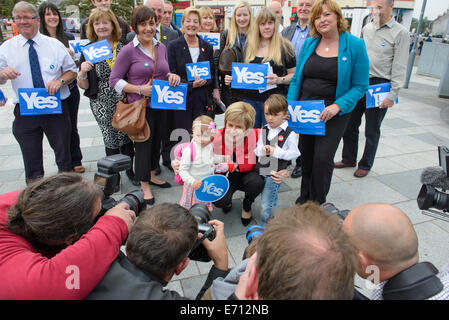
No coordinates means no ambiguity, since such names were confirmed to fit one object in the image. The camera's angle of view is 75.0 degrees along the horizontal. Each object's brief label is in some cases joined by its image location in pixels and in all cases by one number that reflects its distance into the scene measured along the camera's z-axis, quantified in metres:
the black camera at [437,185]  1.39
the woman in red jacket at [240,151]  2.59
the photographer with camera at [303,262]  0.75
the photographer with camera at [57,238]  0.94
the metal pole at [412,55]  9.41
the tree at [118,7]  17.22
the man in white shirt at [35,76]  2.68
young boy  2.56
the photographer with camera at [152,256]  1.02
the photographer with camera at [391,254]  1.04
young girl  2.49
